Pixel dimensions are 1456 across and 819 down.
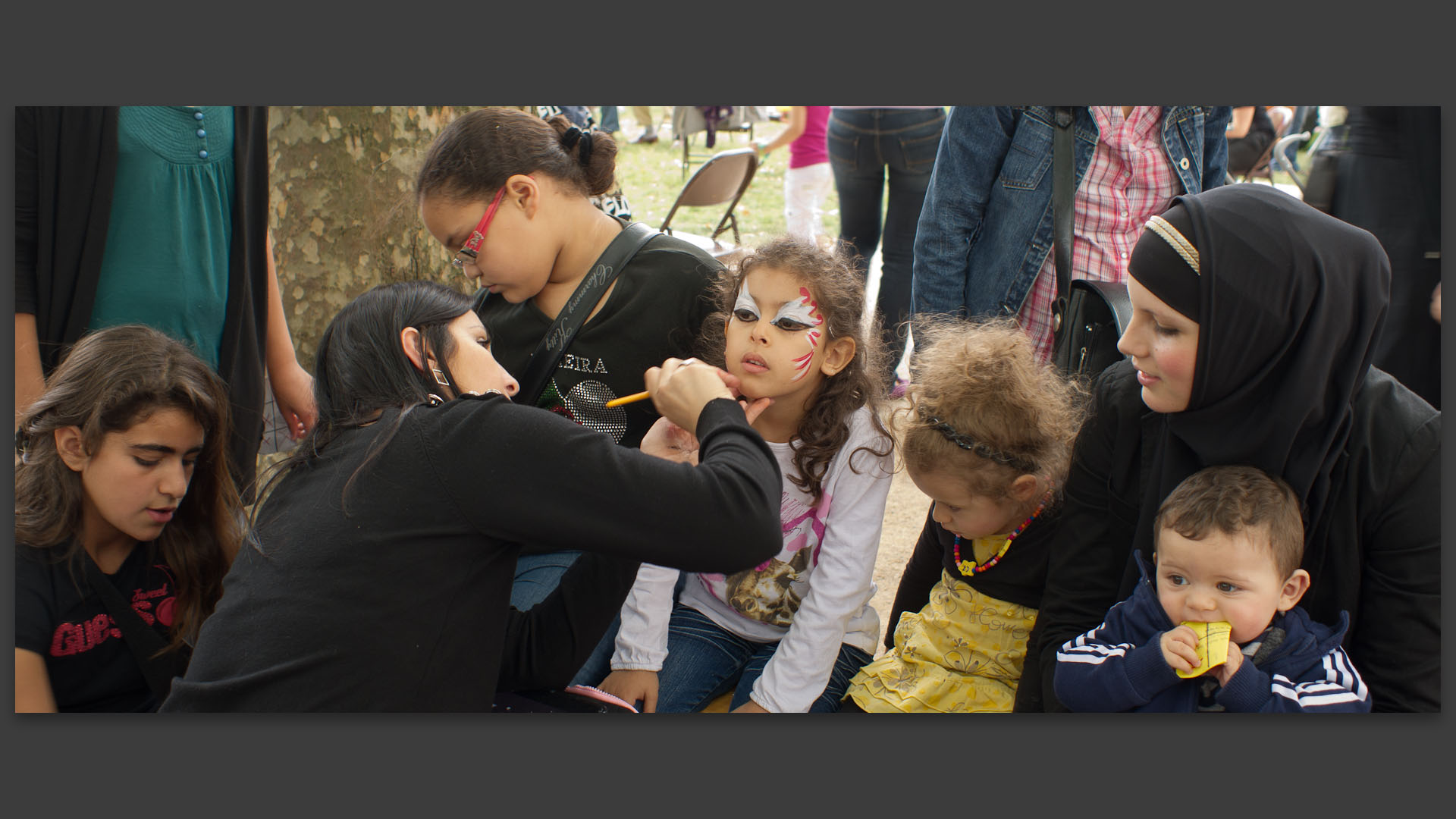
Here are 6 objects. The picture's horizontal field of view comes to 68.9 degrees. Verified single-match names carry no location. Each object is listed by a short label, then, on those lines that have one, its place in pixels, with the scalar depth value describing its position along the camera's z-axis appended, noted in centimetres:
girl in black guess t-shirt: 188
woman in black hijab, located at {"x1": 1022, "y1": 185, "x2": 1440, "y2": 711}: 153
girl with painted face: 196
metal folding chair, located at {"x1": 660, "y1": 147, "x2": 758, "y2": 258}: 468
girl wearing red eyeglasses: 200
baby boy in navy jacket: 162
